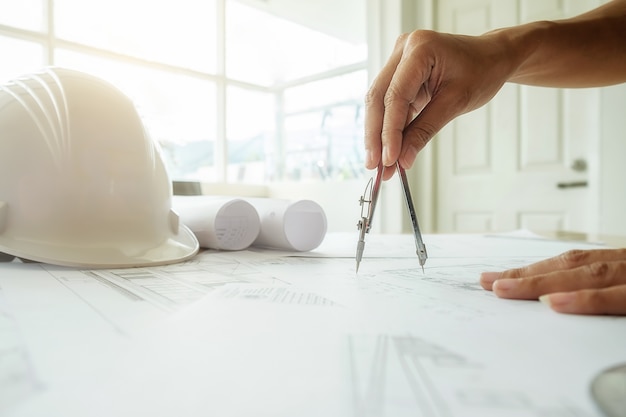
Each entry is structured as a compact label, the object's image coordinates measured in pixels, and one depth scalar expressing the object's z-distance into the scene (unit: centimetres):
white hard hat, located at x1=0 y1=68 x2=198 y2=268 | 67
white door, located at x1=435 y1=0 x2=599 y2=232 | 198
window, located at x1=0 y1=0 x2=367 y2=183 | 236
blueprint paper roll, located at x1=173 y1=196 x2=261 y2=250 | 89
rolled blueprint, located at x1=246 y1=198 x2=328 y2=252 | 88
